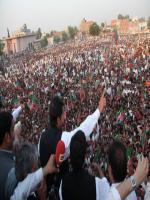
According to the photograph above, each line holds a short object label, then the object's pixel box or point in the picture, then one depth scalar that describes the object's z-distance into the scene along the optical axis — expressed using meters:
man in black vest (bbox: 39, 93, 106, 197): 2.27
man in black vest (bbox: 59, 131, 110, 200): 1.89
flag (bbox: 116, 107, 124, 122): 10.52
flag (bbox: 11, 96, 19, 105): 14.96
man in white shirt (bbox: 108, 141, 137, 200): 2.01
